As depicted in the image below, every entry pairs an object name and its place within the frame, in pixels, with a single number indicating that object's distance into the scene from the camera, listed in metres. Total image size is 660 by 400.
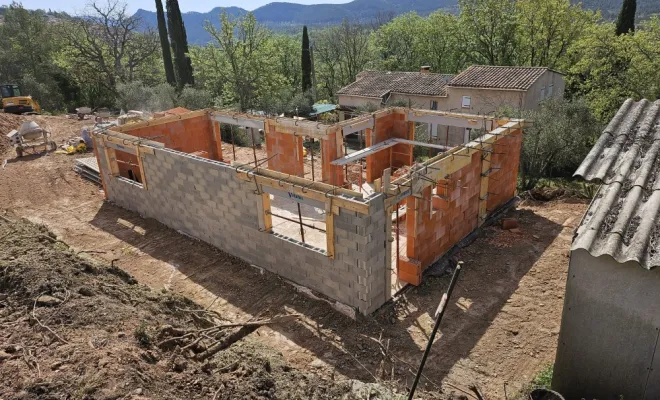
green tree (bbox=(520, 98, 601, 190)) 18.12
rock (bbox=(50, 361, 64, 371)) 6.14
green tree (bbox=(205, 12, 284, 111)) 34.38
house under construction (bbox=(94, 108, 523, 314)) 9.74
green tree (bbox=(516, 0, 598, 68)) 31.23
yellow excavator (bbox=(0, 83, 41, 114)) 29.55
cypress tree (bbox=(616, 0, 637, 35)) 29.70
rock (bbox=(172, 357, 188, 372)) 6.78
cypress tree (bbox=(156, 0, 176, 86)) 33.22
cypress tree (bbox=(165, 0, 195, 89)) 33.31
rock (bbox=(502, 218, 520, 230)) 13.91
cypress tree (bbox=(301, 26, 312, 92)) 40.78
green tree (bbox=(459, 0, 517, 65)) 34.97
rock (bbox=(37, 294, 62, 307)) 7.76
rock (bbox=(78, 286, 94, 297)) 8.47
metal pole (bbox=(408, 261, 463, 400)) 3.34
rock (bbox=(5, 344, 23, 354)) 6.52
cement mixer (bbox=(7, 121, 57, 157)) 21.23
